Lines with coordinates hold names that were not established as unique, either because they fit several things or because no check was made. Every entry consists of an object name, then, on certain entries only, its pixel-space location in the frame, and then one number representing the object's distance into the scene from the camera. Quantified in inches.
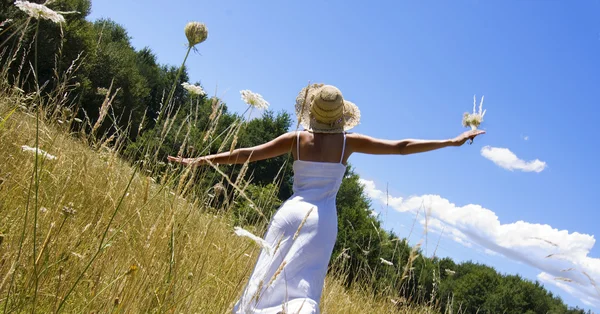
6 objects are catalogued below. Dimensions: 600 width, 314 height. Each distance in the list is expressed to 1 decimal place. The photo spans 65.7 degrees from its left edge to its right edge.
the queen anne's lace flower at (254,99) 101.2
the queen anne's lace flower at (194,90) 110.2
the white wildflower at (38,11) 61.2
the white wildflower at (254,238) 56.3
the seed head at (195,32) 59.0
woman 101.0
